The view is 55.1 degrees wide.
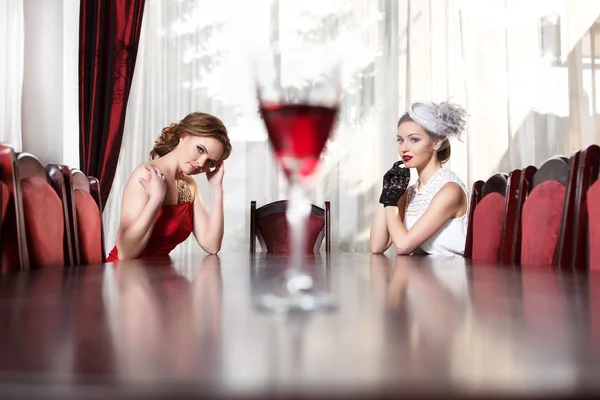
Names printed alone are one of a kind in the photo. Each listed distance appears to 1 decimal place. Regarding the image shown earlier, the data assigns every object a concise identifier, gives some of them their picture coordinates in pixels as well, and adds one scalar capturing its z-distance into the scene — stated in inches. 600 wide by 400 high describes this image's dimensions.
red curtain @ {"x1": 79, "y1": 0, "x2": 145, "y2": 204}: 159.9
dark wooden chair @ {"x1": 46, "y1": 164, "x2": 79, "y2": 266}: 73.3
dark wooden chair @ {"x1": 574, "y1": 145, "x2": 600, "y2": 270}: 63.2
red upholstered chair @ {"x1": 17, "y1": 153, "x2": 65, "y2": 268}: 64.5
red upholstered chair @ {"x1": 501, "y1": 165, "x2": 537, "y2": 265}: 82.2
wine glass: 20.3
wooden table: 9.7
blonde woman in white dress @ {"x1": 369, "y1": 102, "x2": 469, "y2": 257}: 103.2
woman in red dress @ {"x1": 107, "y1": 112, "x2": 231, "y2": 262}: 103.0
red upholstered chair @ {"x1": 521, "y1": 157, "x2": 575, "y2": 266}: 71.6
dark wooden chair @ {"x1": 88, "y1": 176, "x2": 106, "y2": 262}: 90.3
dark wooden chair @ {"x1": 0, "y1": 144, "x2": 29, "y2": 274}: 55.5
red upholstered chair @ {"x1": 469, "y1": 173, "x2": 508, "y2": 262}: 91.3
